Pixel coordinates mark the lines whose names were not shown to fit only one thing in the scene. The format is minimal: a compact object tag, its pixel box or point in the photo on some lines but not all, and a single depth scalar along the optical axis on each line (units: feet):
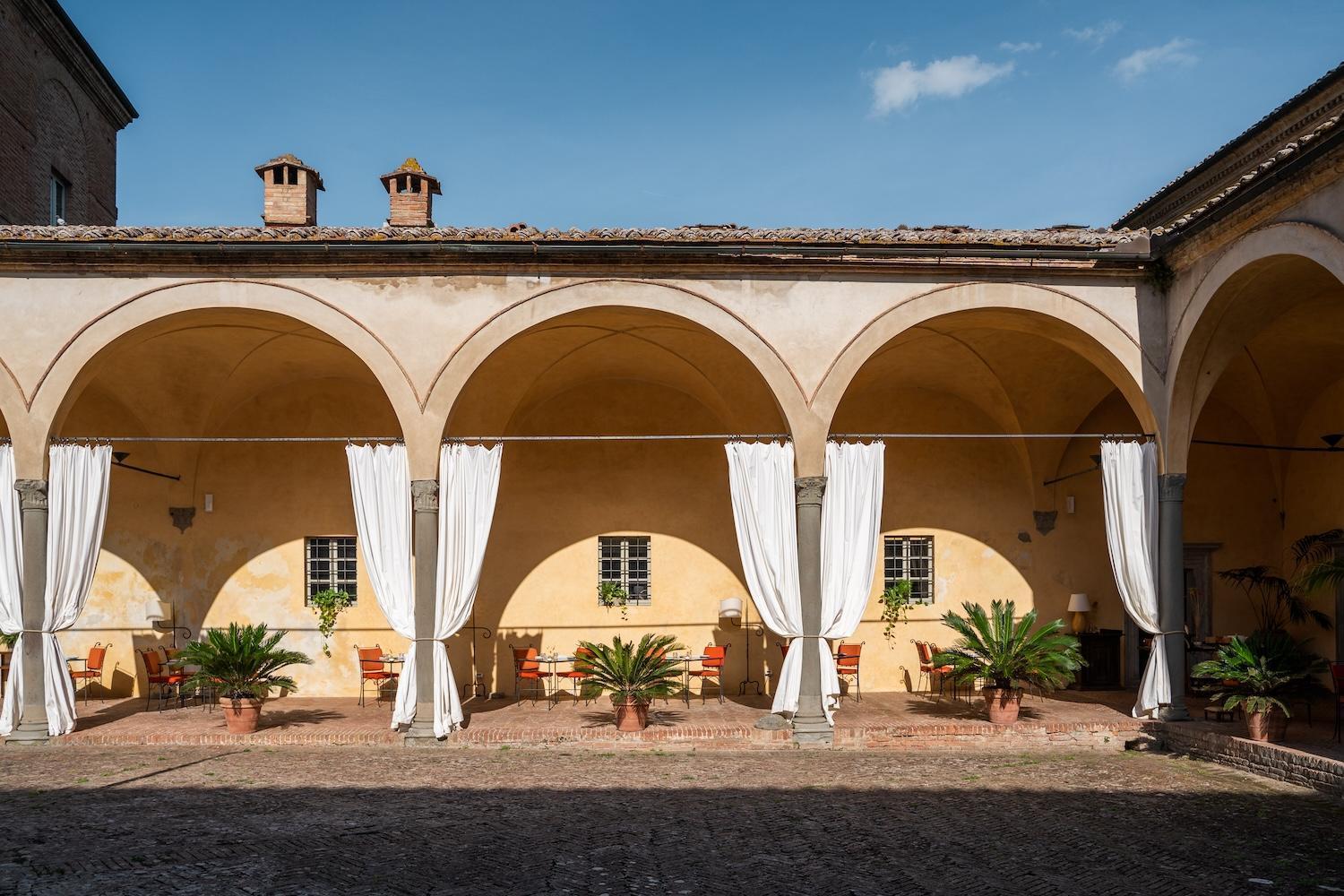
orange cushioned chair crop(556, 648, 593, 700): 39.34
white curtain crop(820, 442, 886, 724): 38.60
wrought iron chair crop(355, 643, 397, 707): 44.91
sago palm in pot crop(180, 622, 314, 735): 38.83
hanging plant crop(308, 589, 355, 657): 49.08
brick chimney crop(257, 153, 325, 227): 48.26
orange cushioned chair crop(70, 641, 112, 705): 47.09
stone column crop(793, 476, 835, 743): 37.76
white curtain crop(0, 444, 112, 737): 37.88
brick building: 54.54
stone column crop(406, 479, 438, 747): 37.65
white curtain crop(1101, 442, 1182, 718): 39.63
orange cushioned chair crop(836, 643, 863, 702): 45.85
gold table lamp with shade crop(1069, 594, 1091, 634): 49.88
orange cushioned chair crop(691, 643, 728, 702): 45.34
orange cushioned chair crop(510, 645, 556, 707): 45.14
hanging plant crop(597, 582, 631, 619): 49.75
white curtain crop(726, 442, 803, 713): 38.50
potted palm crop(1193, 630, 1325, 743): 34.17
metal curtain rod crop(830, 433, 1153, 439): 39.12
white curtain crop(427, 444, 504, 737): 38.63
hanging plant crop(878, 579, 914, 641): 50.24
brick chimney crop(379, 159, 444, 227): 48.85
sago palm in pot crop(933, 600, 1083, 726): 38.91
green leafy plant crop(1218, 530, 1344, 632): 45.55
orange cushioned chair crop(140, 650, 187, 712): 44.34
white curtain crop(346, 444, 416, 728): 38.45
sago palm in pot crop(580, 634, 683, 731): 38.37
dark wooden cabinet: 49.06
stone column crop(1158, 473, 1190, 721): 39.17
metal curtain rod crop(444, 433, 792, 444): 37.53
